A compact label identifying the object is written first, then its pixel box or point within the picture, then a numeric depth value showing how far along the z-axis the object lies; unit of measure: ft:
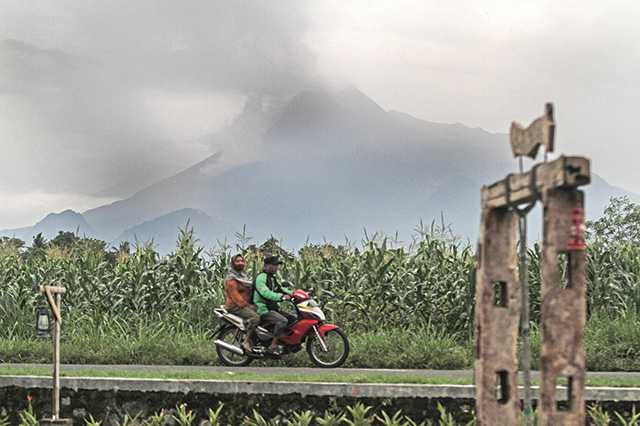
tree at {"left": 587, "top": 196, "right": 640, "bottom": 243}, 219.61
